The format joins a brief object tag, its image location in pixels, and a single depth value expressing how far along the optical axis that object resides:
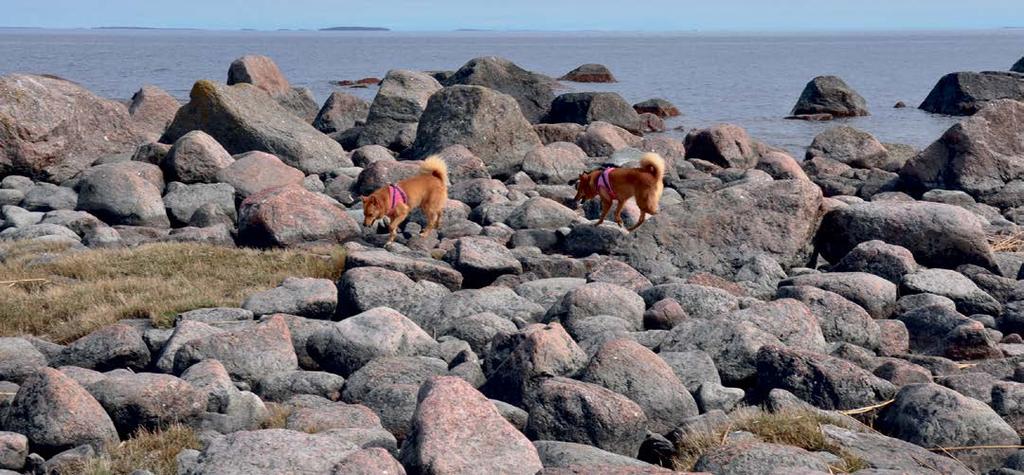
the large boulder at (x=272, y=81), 33.00
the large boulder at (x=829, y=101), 42.53
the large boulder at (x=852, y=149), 24.08
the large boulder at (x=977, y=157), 19.42
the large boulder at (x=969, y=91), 45.06
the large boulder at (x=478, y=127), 21.45
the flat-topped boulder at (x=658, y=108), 40.59
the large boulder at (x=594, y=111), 31.75
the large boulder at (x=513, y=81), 35.34
